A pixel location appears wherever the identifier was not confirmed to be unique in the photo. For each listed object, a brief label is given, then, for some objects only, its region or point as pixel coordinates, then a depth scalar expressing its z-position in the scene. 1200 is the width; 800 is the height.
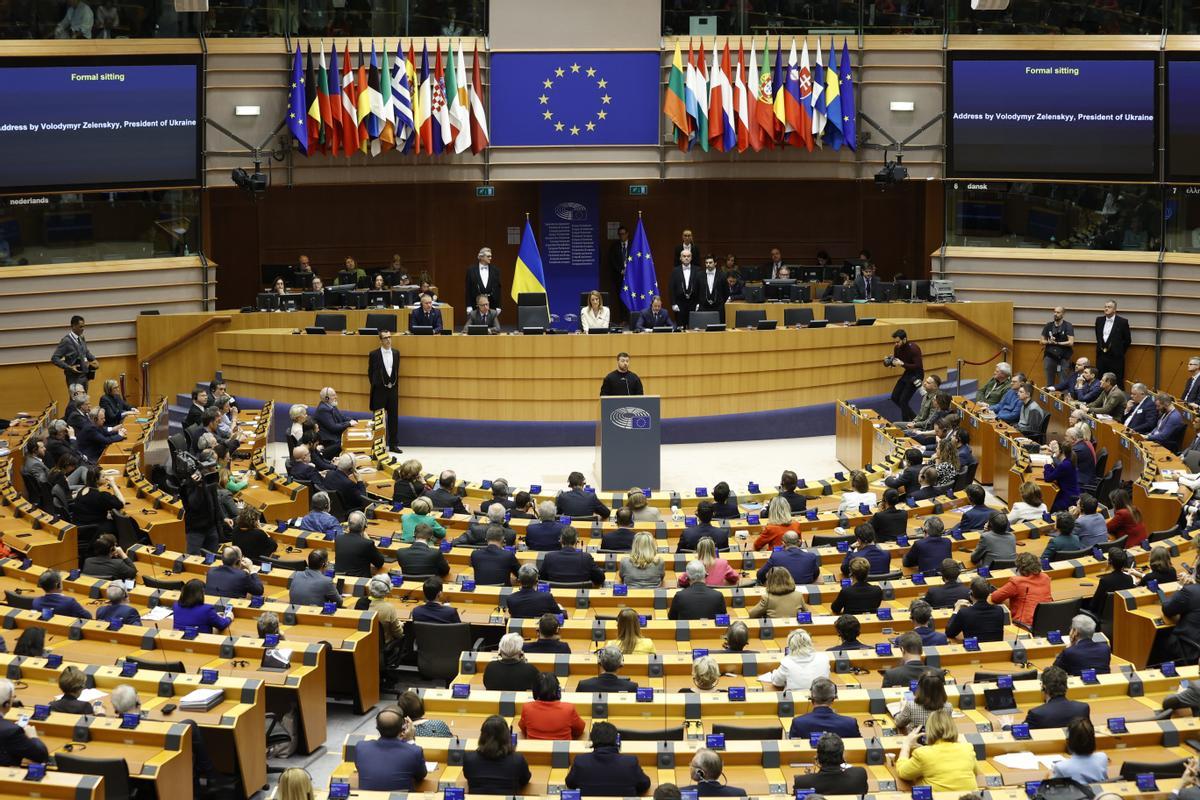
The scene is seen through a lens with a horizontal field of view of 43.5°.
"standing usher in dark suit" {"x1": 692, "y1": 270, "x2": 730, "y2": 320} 23.56
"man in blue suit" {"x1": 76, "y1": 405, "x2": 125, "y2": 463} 17.81
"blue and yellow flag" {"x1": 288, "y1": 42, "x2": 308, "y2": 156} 24.39
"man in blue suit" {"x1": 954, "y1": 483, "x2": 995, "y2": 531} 14.35
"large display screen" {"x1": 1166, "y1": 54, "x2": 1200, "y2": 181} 23.98
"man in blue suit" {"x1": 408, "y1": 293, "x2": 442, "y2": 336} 21.83
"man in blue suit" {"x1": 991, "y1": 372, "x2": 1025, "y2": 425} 19.86
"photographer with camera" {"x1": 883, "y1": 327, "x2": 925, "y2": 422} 21.84
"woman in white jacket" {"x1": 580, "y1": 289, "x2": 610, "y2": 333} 21.81
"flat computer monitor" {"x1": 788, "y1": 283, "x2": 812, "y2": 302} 24.22
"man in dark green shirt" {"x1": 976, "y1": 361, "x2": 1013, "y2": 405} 21.00
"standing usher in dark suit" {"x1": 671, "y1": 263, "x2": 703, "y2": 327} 23.56
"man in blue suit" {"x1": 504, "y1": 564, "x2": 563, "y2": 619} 11.90
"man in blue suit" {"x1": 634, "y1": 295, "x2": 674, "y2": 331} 21.91
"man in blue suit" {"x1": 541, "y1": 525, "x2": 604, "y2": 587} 12.80
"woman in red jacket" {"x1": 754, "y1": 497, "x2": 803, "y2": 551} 14.02
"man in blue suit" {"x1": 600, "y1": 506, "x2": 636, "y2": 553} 14.06
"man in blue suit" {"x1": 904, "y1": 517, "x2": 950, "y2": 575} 13.07
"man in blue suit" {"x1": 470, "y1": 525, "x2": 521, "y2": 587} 12.87
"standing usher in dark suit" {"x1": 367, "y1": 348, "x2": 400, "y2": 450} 21.06
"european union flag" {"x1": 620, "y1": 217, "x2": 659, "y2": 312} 24.53
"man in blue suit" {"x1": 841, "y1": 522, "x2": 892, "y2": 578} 12.98
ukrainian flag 23.28
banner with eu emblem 25.12
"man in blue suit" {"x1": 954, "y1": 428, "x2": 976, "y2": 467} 16.97
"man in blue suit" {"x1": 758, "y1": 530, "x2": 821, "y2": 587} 12.73
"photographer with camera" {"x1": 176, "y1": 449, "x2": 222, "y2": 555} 15.84
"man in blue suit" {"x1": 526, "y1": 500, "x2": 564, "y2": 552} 13.99
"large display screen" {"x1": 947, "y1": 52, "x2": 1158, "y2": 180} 24.30
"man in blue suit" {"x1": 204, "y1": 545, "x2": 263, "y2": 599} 12.39
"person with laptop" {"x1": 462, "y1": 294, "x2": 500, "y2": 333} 21.75
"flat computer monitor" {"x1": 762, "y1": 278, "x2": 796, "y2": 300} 24.41
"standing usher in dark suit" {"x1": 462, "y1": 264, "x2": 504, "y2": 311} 23.30
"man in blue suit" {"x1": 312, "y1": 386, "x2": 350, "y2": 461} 18.63
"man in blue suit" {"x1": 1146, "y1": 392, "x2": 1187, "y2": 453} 18.36
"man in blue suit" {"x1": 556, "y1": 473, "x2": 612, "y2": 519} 15.24
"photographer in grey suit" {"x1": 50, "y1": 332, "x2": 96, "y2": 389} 21.08
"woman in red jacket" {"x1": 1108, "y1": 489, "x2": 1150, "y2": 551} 14.26
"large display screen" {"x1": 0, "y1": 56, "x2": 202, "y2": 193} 22.55
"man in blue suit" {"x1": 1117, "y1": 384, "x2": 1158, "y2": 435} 19.14
